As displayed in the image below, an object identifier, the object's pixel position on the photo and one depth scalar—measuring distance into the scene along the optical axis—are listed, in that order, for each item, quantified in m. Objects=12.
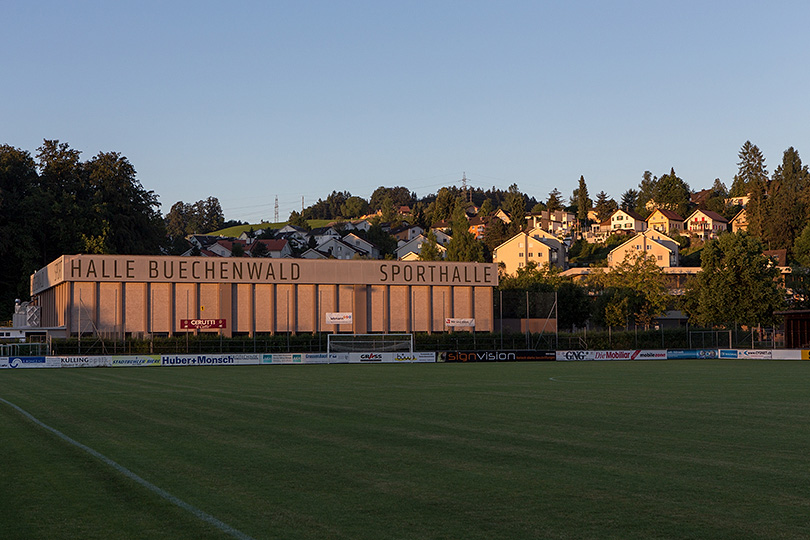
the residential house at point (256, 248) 191.38
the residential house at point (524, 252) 158.00
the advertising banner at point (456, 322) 80.00
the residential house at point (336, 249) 196.90
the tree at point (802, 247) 138.75
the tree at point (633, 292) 92.06
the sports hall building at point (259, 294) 75.38
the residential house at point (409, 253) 187.31
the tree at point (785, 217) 157.75
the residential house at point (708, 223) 194.38
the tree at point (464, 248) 149.50
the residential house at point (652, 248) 149.38
